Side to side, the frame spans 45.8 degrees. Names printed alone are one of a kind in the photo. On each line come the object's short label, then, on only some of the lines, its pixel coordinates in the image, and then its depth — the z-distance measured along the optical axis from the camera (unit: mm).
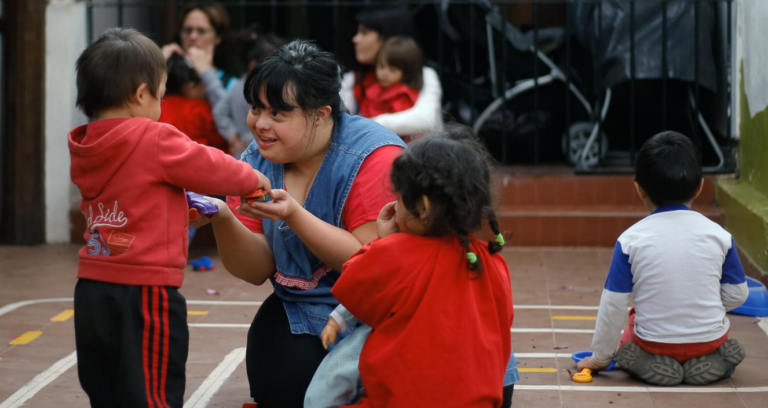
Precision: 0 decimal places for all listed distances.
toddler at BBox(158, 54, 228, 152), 6148
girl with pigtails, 2439
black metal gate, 6457
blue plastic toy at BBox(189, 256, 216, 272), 5766
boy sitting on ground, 3268
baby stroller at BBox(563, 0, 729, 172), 6422
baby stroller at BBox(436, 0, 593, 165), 6879
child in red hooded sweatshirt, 2541
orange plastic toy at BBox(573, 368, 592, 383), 3475
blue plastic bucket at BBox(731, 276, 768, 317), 4293
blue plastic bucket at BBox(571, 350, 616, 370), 3691
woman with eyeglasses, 6273
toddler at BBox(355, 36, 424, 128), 5793
